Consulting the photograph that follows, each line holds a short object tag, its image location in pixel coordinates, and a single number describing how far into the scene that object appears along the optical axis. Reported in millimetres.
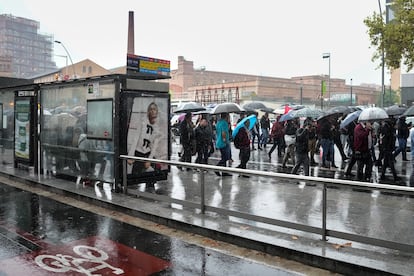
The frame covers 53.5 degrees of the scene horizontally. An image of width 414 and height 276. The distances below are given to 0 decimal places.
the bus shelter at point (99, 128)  8461
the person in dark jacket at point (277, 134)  15252
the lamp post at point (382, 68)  20864
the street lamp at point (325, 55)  50769
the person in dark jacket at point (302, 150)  10086
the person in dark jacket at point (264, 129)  19625
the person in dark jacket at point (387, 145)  10750
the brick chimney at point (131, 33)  53984
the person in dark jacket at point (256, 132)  19194
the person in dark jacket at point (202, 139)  11695
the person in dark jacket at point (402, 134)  13648
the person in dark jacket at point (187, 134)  11969
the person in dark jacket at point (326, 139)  12672
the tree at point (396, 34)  18922
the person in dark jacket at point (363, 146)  9938
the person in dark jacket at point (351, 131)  12671
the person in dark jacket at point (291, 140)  12281
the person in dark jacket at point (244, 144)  10844
